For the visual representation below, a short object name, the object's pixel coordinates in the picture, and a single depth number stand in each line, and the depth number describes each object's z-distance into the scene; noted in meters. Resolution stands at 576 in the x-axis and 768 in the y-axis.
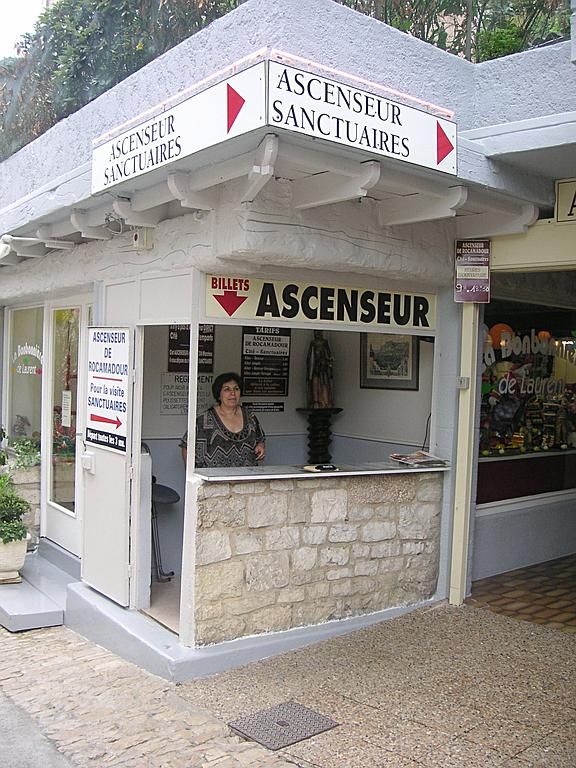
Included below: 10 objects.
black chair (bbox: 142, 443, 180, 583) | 6.45
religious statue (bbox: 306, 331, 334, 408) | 7.46
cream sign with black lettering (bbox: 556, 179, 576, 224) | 5.38
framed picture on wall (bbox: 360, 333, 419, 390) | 6.75
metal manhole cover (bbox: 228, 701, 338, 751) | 4.18
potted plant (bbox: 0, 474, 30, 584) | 6.89
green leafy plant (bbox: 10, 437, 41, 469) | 8.12
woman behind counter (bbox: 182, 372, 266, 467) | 6.17
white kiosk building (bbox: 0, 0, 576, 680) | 4.47
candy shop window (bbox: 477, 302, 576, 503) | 6.80
